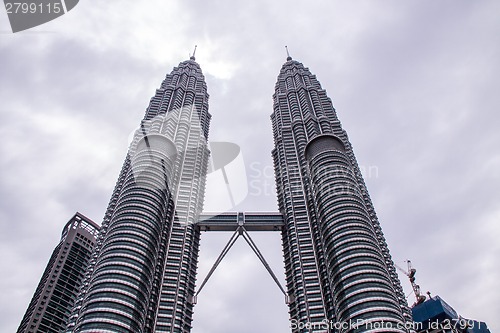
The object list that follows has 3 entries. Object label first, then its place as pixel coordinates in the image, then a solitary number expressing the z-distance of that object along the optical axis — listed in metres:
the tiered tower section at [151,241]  107.06
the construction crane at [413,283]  175.75
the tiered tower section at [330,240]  106.56
